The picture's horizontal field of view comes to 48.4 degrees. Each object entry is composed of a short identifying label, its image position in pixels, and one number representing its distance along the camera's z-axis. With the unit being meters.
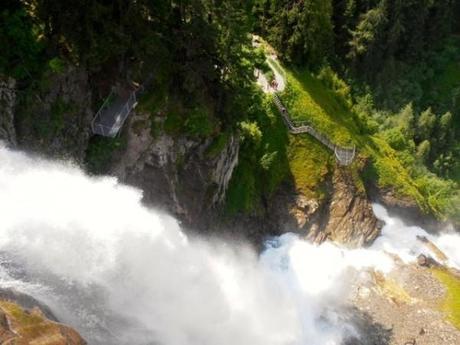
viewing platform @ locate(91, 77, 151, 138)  27.14
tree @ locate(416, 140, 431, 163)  52.38
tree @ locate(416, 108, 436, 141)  54.15
